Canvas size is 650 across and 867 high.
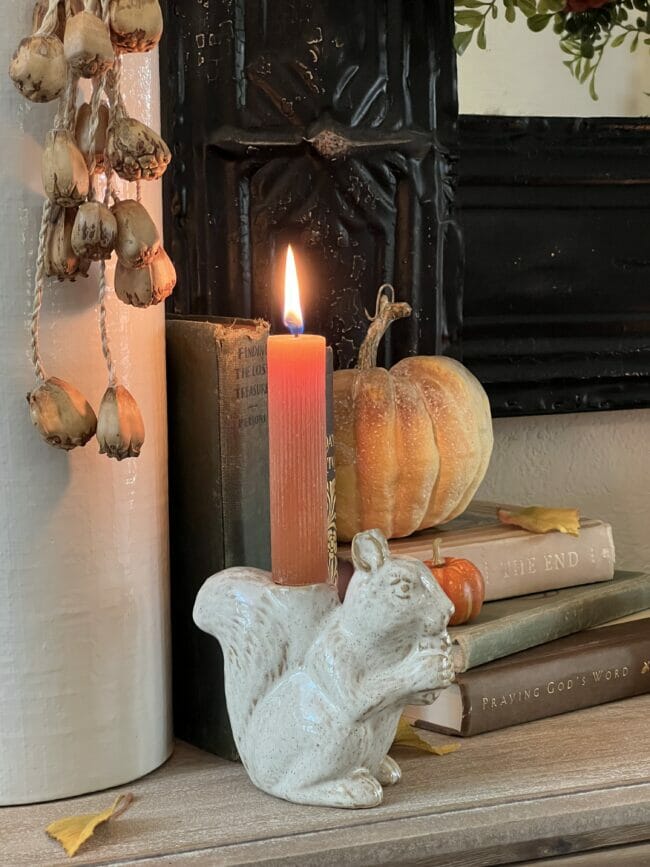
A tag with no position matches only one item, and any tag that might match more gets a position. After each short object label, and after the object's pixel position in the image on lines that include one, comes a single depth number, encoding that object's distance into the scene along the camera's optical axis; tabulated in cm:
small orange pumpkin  66
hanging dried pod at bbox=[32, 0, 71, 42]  49
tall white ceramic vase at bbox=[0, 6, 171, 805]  52
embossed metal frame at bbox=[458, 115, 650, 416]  92
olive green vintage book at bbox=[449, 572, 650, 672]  64
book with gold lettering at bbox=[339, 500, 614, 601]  73
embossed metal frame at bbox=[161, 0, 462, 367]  81
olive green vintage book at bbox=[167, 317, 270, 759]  59
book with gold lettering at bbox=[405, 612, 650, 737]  62
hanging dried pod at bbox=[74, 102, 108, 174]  49
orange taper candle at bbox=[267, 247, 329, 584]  52
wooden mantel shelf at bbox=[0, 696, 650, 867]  50
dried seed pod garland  46
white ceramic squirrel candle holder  51
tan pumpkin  75
